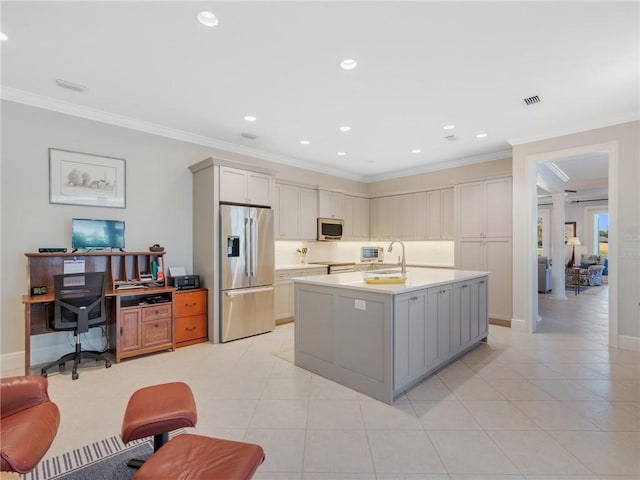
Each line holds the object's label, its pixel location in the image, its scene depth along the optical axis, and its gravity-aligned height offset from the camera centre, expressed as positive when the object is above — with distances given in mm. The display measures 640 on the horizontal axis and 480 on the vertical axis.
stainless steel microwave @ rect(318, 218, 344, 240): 6312 +268
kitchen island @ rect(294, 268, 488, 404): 2689 -842
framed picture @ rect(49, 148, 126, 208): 3576 +740
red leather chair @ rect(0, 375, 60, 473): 1416 -939
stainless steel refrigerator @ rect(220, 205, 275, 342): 4344 -434
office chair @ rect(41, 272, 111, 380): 3171 -677
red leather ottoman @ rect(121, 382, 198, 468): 1568 -898
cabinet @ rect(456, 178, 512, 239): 5109 +554
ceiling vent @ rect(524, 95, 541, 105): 3443 +1575
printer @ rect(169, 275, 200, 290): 4191 -548
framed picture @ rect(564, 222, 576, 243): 10599 +391
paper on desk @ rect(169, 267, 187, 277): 4309 -422
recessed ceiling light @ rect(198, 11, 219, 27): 2197 +1586
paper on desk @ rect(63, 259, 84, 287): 3533 -283
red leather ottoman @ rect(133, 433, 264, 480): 1259 -933
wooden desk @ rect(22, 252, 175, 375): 3400 -709
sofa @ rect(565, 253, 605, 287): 9303 -900
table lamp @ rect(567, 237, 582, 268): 10242 -82
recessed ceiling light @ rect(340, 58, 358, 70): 2742 +1579
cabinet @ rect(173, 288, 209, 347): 4137 -1014
